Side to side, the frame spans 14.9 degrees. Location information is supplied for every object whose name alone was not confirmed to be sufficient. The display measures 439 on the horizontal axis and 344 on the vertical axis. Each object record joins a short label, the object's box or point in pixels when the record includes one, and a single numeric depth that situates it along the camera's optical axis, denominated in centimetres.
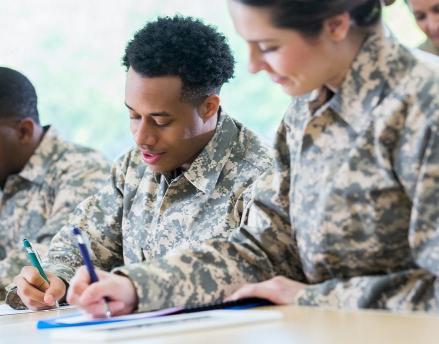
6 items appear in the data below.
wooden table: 262
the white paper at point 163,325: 291
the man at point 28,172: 741
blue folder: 336
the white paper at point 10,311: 482
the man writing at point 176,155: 508
